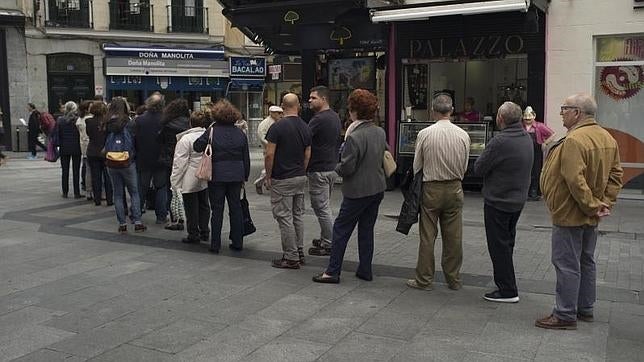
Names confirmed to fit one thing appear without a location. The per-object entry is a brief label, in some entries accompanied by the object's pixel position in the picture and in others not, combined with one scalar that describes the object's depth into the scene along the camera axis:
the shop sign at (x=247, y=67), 26.73
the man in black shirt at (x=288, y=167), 6.53
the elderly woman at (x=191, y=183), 7.70
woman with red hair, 5.96
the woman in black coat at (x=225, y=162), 7.11
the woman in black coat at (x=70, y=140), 11.45
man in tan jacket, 4.62
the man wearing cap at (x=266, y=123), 9.54
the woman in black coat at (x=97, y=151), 9.79
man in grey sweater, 5.37
